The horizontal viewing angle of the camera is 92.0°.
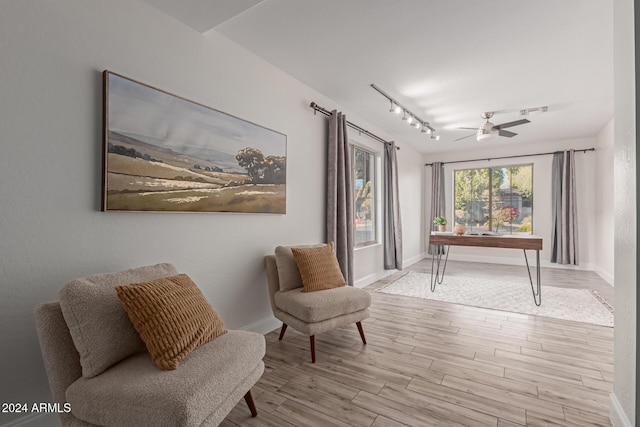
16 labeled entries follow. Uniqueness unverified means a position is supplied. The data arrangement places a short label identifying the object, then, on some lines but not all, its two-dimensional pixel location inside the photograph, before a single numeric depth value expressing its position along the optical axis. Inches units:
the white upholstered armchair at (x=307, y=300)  91.9
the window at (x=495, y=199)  260.7
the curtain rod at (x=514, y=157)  232.5
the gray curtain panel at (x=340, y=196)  143.2
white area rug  135.2
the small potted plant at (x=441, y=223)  188.1
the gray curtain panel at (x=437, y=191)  288.2
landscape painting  72.7
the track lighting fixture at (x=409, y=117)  146.5
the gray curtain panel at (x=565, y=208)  233.6
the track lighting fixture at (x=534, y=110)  163.8
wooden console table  150.3
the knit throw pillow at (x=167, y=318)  53.5
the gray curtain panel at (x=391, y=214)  206.1
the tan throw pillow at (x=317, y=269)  103.0
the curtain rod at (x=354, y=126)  137.2
